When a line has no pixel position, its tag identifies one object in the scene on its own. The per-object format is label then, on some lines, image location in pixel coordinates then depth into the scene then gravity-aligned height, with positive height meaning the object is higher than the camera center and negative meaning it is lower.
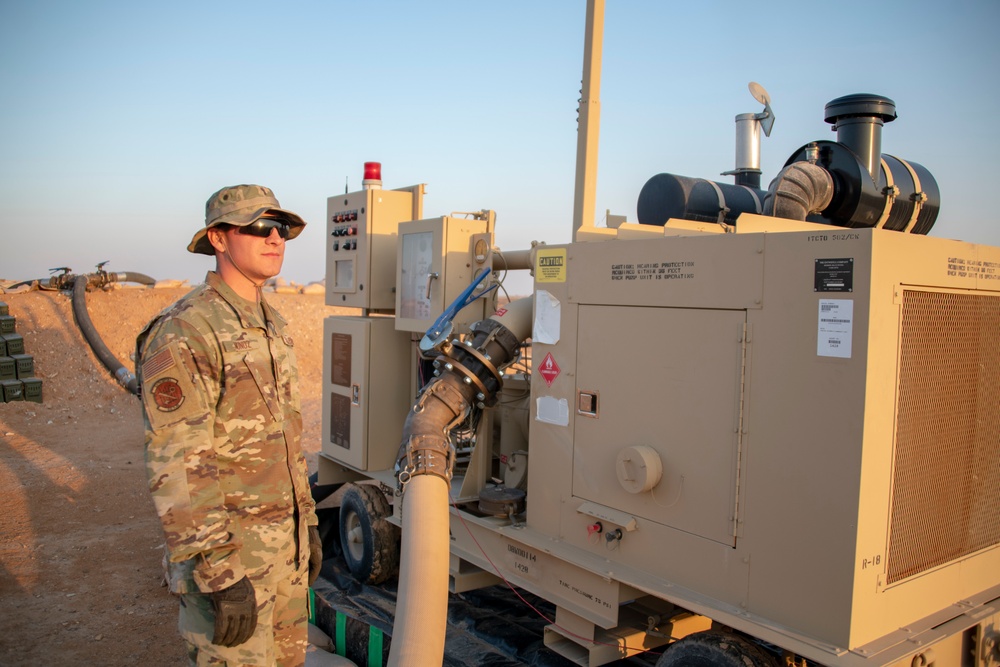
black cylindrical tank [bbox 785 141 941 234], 4.39 +0.68
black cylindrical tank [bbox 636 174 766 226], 4.61 +0.62
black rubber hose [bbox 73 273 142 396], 12.67 -1.08
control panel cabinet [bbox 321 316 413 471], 5.82 -0.77
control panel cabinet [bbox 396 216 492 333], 5.16 +0.19
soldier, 2.58 -0.59
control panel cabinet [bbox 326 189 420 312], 5.98 +0.39
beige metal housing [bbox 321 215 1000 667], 2.94 -0.59
